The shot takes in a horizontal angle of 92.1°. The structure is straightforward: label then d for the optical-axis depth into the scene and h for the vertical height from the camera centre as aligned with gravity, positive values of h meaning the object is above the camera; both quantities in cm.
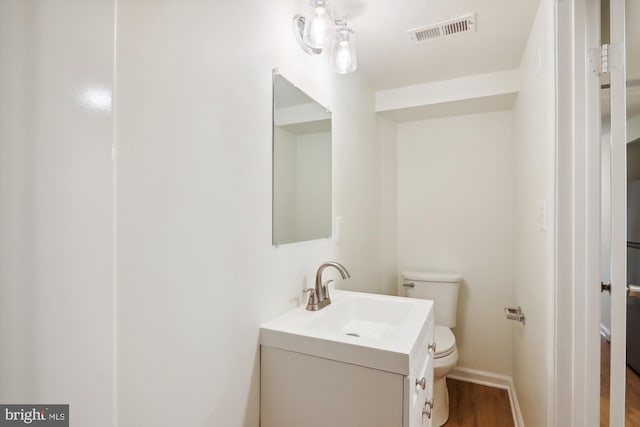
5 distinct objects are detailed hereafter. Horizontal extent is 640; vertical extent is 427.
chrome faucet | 136 -36
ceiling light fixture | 136 +83
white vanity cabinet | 92 -55
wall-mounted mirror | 130 +23
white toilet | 205 -64
